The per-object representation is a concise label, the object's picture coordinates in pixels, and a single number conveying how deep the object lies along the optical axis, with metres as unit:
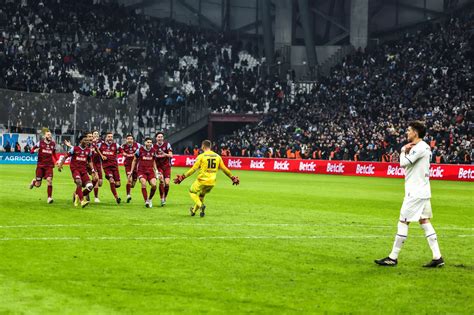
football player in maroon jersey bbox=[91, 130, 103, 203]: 27.15
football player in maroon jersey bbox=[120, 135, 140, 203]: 27.88
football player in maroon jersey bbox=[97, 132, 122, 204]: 28.00
